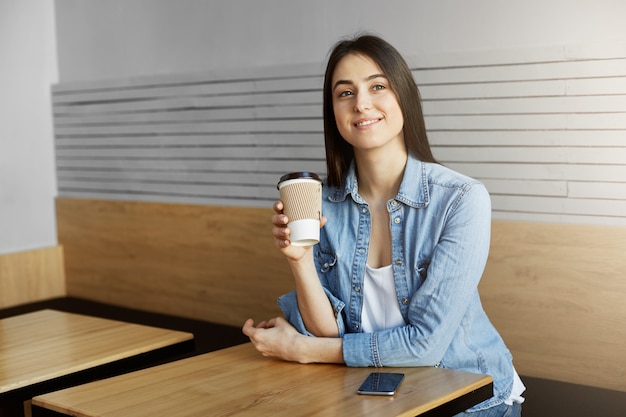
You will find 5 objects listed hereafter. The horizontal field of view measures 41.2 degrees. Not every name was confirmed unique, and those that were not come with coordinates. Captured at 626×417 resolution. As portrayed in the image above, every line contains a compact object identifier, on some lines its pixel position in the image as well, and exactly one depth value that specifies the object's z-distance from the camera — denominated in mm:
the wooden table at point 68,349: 1921
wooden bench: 2432
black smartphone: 1581
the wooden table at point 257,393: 1521
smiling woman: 1831
